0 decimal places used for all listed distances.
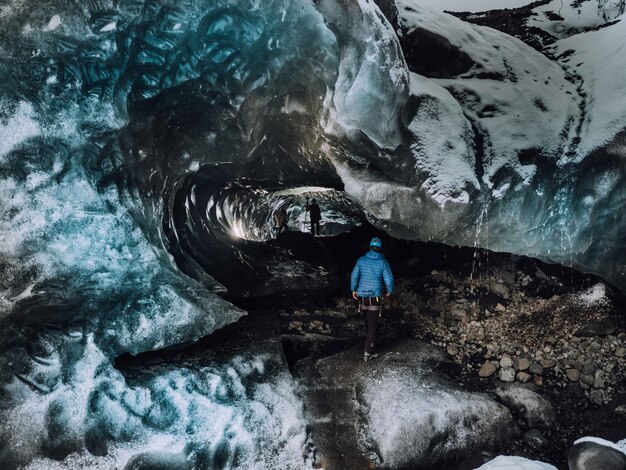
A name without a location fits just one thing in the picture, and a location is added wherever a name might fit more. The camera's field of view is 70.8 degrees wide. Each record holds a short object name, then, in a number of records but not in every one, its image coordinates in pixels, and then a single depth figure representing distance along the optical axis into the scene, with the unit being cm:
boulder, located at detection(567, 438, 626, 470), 381
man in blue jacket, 533
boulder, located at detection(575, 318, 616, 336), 544
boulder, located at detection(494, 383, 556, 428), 463
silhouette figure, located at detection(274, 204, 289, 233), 1486
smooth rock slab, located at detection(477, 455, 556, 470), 399
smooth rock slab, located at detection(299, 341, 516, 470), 433
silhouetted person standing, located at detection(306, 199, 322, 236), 1218
